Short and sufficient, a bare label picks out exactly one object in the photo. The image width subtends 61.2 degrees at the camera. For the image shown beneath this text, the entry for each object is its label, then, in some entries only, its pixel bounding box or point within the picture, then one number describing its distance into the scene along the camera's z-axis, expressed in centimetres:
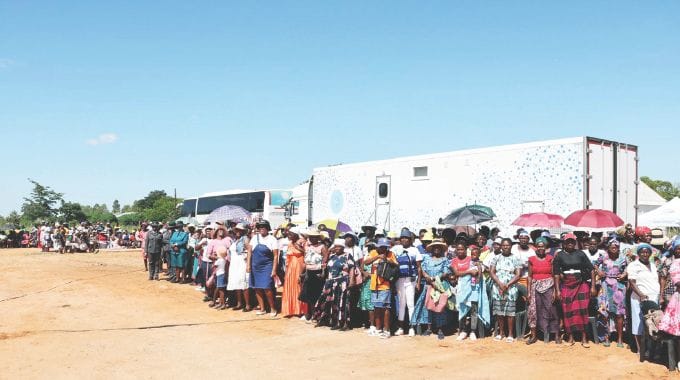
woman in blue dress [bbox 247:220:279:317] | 1062
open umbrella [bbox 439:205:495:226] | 1351
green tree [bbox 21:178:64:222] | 5066
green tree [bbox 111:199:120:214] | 15220
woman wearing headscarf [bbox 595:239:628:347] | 807
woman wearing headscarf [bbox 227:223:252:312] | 1105
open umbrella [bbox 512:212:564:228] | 1262
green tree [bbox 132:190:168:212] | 9005
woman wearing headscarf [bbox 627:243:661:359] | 744
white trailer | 1333
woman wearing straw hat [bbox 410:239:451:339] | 877
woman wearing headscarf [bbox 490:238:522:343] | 838
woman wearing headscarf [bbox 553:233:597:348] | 806
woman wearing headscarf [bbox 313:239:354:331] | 934
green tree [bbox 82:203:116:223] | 6826
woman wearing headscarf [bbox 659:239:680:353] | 673
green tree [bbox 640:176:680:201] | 6400
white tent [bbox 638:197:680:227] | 1845
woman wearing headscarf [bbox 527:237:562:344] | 822
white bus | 3203
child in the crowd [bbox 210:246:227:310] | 1149
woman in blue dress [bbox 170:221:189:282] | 1485
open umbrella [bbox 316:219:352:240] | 1287
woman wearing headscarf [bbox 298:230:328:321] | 991
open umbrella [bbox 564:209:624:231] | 1101
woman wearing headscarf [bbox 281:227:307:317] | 1038
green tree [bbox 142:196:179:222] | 6348
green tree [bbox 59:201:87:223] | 5284
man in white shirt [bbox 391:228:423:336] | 891
